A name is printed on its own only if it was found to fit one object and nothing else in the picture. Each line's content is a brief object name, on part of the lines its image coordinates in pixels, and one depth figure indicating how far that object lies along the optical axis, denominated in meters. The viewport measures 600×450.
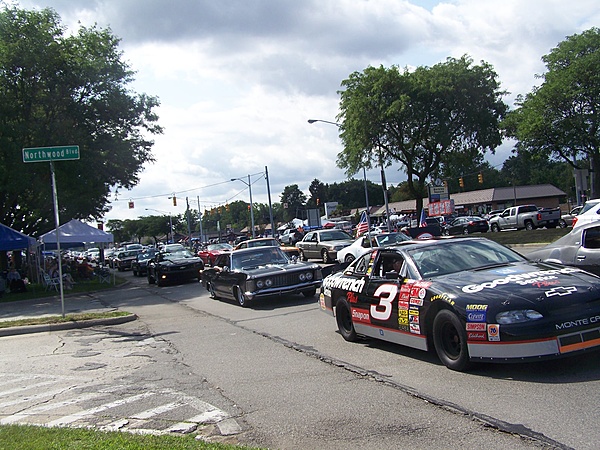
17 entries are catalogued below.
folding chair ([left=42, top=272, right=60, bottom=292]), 25.27
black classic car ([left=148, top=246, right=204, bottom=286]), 24.64
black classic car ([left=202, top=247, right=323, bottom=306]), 14.35
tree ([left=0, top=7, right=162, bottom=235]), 26.58
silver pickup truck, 39.75
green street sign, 13.70
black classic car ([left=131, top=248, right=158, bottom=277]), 36.00
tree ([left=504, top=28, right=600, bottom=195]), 30.75
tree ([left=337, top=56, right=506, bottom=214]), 37.50
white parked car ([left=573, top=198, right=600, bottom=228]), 13.98
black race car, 5.85
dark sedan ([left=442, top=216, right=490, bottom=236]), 42.58
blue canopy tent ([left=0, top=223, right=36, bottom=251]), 24.17
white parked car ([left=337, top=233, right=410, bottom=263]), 22.23
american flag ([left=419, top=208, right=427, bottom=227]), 38.98
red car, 33.85
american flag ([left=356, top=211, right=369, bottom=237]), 38.84
